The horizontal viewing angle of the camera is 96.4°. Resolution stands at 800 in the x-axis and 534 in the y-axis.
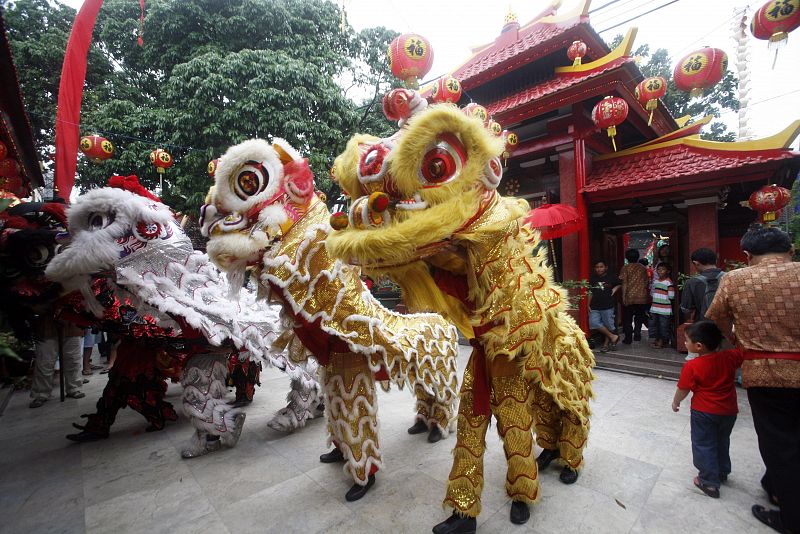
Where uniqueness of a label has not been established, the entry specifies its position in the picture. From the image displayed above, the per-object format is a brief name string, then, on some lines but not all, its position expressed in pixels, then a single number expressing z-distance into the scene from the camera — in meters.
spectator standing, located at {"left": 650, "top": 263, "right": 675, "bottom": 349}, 5.21
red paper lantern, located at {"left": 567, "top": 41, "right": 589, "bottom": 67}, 5.67
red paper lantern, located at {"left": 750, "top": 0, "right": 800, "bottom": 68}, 3.80
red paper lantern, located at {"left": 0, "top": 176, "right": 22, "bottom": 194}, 3.81
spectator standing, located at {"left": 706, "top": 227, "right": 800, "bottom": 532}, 1.69
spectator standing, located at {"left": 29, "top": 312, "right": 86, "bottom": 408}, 4.04
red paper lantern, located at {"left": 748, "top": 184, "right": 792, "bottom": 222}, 4.61
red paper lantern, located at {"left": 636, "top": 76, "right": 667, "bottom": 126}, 5.04
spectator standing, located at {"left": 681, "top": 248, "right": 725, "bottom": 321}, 3.45
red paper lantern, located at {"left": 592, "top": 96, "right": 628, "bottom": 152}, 4.84
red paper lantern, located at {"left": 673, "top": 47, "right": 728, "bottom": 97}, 4.81
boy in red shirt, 2.02
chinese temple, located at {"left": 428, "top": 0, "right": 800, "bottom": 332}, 4.69
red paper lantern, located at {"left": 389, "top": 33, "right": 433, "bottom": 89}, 5.03
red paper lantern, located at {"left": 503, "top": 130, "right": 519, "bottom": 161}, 5.29
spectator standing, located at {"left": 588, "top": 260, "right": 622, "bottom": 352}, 5.25
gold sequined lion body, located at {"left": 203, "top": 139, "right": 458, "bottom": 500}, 1.98
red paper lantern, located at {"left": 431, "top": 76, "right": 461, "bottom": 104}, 5.35
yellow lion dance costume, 1.38
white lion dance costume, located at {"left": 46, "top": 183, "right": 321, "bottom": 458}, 2.32
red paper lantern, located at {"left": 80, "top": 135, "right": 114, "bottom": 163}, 6.60
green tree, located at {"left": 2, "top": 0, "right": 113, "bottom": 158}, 8.86
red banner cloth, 5.01
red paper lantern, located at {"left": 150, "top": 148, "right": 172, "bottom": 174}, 7.02
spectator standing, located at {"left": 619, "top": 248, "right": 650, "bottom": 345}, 5.52
